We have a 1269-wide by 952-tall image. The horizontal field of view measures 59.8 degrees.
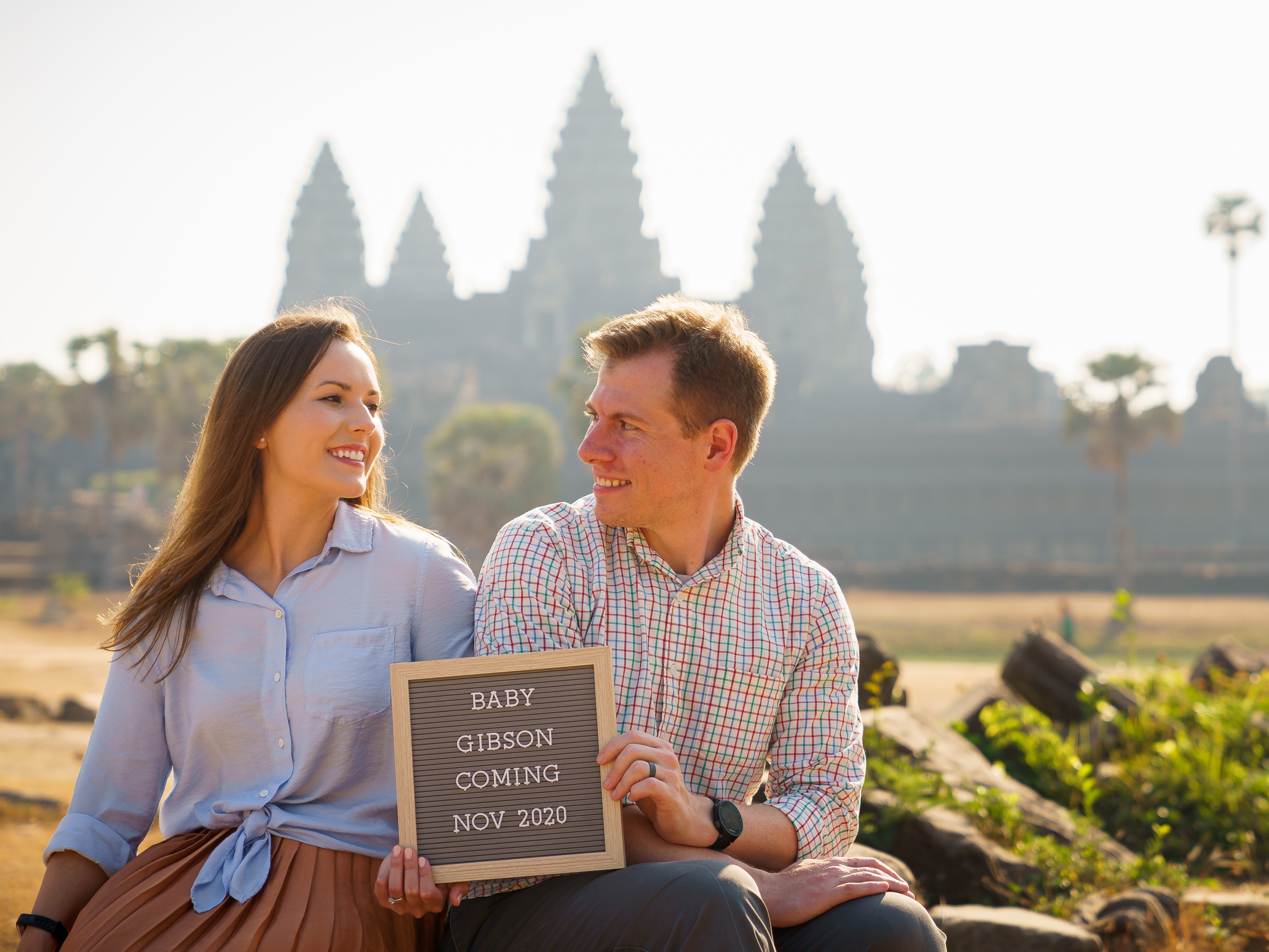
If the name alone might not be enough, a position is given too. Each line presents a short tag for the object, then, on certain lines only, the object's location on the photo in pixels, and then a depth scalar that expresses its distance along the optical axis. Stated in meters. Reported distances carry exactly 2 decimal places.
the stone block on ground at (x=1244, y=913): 3.84
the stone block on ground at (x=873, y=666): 5.58
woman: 2.21
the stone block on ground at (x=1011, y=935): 3.34
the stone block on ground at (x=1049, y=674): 6.98
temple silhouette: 41.28
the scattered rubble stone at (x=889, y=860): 3.26
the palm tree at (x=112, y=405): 35.84
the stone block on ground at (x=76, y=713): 12.25
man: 2.28
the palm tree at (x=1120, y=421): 30.41
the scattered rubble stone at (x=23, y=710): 12.30
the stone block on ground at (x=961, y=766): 4.47
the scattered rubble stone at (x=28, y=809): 5.27
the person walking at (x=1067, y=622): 20.17
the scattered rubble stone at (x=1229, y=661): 8.46
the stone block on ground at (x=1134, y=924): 3.62
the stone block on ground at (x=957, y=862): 4.03
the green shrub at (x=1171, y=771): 4.95
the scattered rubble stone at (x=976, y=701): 6.51
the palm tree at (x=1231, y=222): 40.38
